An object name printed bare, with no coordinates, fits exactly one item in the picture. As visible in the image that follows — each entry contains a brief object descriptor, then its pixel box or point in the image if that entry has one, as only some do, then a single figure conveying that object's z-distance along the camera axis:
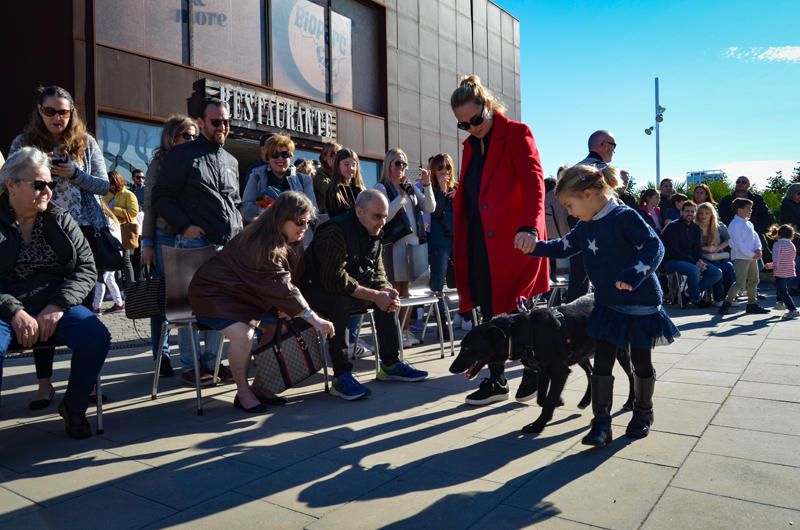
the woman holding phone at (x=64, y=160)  4.08
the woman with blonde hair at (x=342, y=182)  5.45
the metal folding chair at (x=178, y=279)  4.42
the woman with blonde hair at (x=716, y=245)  10.28
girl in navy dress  3.22
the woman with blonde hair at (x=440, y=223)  7.04
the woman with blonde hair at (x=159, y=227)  4.89
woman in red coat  3.97
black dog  3.41
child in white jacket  8.90
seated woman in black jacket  3.43
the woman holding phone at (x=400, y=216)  5.71
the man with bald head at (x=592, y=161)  4.95
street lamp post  26.52
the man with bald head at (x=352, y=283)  4.41
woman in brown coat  4.01
